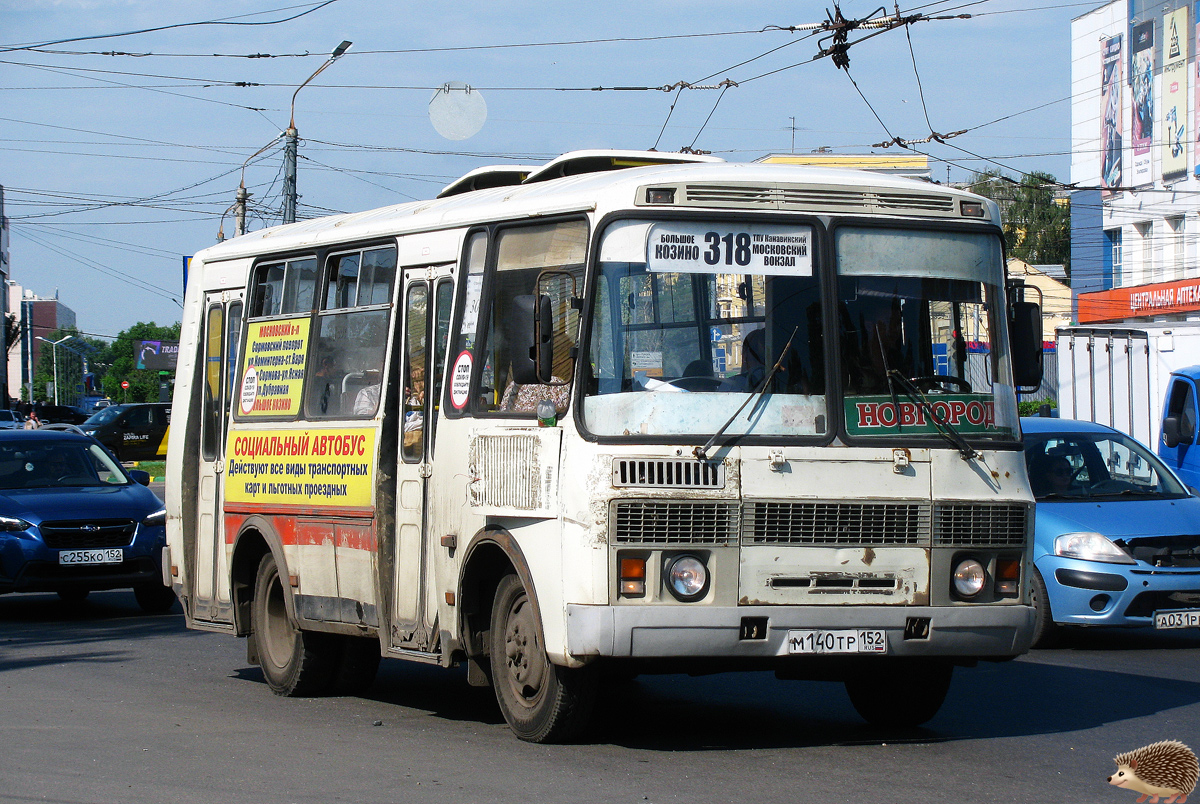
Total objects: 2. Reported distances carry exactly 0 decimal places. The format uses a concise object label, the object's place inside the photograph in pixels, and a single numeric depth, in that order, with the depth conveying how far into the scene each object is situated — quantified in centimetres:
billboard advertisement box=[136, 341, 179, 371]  9744
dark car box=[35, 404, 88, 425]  6900
